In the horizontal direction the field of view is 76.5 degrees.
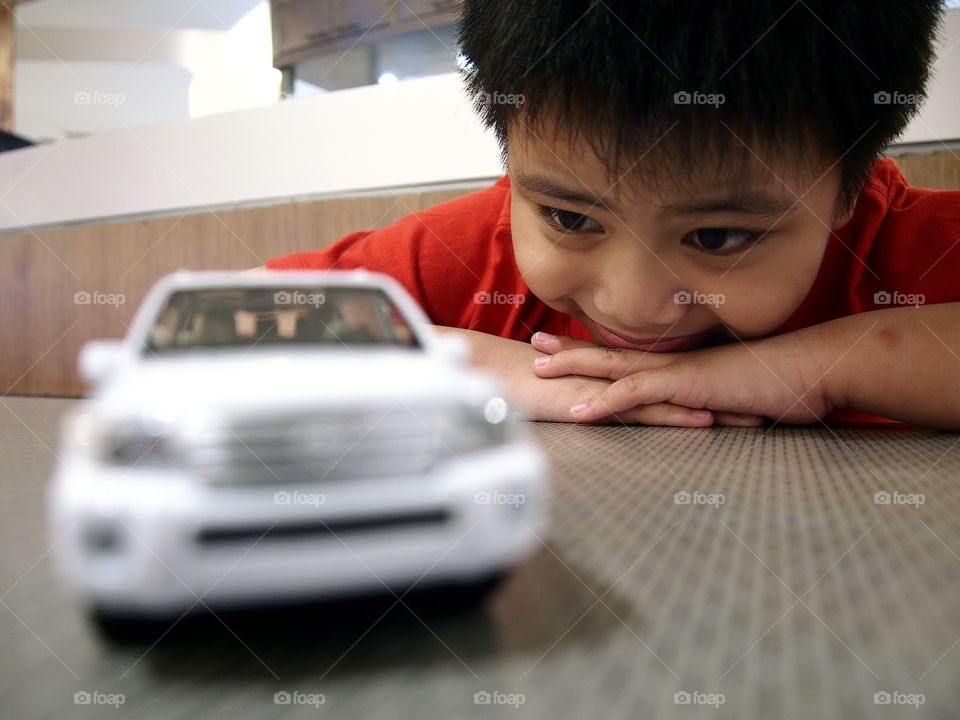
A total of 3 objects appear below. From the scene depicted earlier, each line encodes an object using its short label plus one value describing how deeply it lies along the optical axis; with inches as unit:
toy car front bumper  3.1
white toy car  3.1
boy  11.3
